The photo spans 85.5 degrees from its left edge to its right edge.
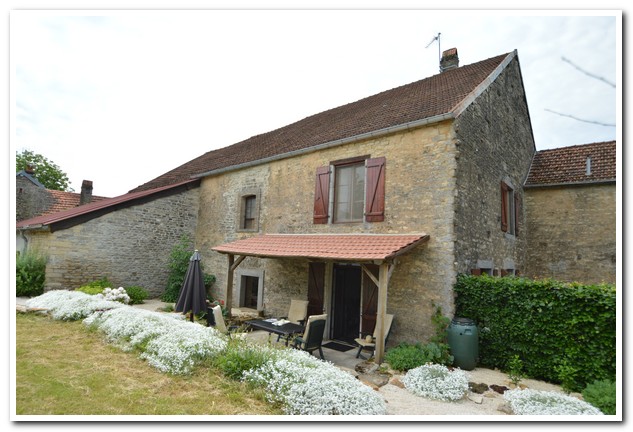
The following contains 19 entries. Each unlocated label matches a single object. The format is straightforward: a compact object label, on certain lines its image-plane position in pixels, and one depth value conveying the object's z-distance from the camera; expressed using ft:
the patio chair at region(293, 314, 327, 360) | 21.17
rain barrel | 21.22
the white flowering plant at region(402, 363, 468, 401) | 16.60
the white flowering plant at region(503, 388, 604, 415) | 14.17
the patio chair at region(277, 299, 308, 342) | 29.96
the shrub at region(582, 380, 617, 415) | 14.40
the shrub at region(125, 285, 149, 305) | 38.47
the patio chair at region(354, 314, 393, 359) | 23.73
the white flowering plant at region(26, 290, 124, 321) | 28.14
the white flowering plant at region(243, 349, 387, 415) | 13.60
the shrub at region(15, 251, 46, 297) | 34.86
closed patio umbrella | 27.55
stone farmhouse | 24.34
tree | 106.42
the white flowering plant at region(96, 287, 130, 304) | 34.96
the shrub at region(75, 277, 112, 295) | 34.99
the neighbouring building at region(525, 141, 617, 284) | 33.53
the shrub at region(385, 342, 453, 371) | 20.61
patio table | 22.89
